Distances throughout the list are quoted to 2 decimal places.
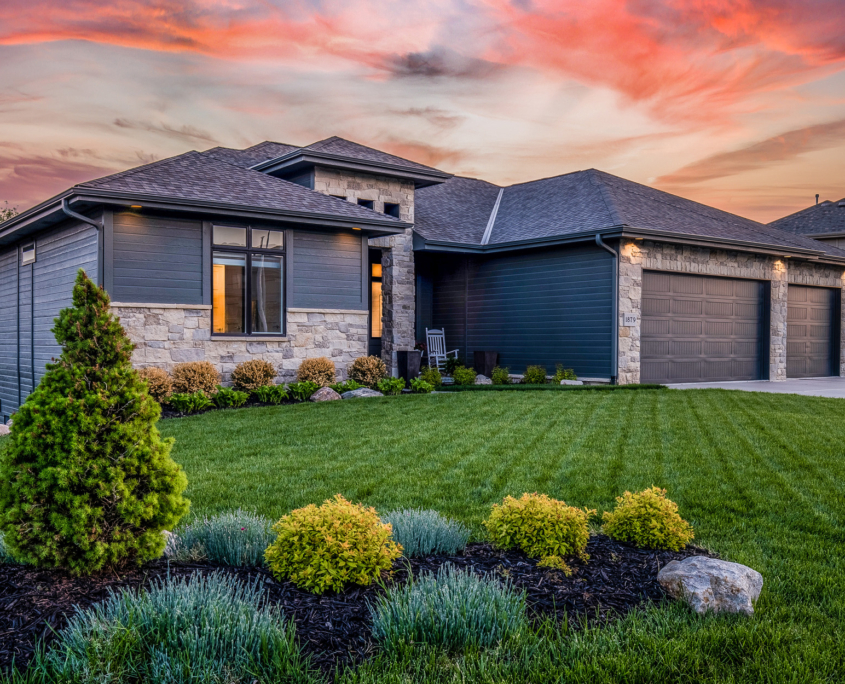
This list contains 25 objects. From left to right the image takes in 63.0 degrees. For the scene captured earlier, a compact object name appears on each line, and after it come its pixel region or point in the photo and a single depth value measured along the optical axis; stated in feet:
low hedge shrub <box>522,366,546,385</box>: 50.06
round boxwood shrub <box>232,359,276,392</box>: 38.68
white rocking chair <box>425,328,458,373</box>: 57.06
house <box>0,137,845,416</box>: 37.81
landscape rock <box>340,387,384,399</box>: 40.14
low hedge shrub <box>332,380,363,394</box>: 40.95
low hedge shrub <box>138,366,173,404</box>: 34.27
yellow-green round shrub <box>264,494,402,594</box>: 9.95
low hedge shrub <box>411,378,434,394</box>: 43.55
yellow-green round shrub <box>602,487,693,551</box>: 12.21
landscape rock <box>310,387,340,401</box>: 39.04
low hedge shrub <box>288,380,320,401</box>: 38.83
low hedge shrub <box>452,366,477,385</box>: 49.73
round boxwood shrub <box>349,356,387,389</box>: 43.57
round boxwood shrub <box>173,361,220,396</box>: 36.01
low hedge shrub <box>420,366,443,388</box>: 46.66
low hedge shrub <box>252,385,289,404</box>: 37.76
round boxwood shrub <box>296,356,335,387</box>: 41.37
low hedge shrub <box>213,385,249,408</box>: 36.09
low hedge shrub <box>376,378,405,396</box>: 42.11
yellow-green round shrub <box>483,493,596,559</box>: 11.57
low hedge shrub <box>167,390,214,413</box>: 34.12
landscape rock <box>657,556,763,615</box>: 9.86
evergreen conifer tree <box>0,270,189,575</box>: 9.33
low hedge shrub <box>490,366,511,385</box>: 50.83
